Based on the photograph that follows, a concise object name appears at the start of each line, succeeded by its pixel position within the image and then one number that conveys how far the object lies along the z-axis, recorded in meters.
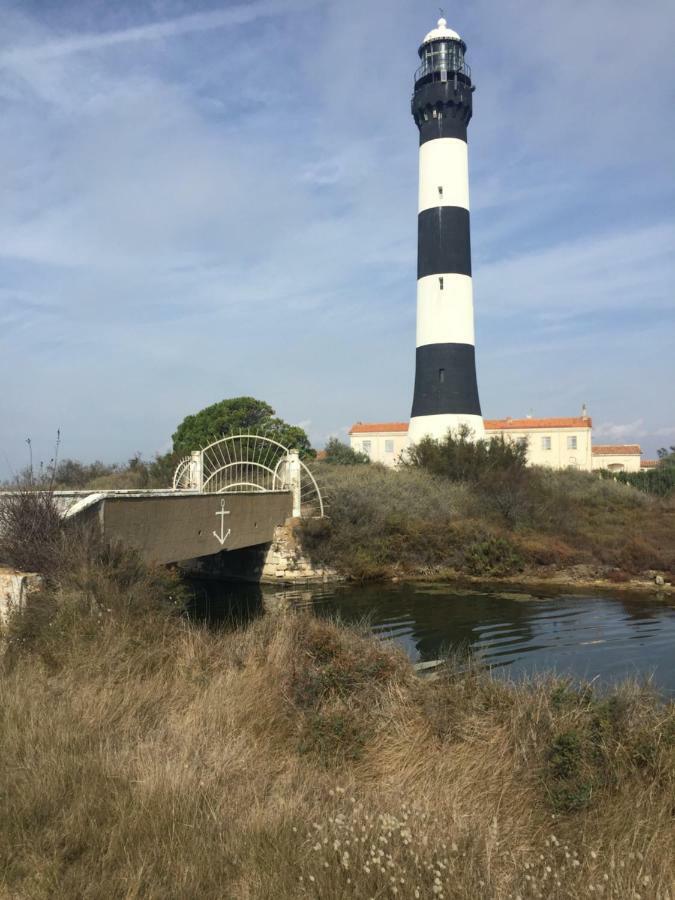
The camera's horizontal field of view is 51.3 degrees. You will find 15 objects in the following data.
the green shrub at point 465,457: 28.16
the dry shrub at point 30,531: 9.00
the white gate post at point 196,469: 23.19
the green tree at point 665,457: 51.82
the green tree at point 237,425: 33.00
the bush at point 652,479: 38.72
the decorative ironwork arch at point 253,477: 23.37
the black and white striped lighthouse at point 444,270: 30.23
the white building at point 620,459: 54.09
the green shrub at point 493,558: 21.48
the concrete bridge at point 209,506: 13.12
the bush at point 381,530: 22.44
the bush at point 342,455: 39.84
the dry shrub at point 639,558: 20.72
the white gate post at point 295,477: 23.52
